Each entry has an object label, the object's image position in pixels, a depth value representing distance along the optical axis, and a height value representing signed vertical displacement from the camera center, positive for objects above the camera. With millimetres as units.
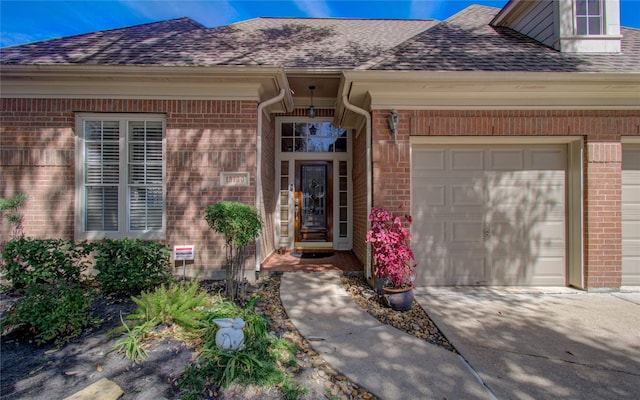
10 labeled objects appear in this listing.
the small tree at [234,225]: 3647 -270
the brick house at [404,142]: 4637 +967
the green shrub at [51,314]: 2730 -1027
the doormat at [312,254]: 6647 -1159
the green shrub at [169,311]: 2916 -1074
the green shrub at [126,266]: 3832 -808
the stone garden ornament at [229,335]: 2453 -1075
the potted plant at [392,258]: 3957 -752
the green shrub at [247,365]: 2195 -1269
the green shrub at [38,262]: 3582 -719
